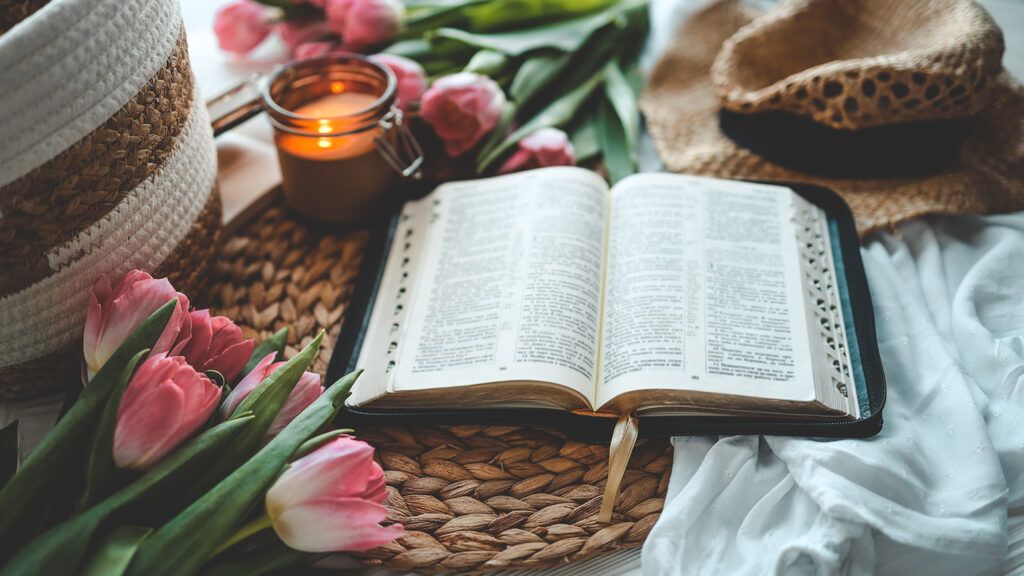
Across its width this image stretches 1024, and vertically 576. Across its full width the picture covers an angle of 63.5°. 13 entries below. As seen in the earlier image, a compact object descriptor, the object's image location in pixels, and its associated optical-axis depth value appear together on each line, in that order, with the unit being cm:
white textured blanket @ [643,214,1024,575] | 55
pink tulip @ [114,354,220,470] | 48
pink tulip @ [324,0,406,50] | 97
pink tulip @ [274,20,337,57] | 104
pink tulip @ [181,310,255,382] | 59
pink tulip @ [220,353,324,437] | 56
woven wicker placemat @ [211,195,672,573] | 59
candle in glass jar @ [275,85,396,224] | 79
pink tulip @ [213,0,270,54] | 103
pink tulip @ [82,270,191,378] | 55
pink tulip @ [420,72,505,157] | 87
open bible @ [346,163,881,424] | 63
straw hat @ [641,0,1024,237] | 77
